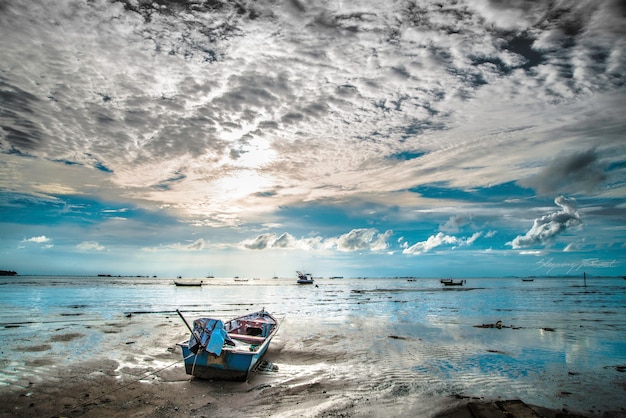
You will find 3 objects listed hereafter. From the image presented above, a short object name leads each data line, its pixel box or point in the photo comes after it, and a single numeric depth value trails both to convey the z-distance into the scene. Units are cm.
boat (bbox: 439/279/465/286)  11849
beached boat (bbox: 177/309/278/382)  1257
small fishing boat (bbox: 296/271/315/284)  13914
